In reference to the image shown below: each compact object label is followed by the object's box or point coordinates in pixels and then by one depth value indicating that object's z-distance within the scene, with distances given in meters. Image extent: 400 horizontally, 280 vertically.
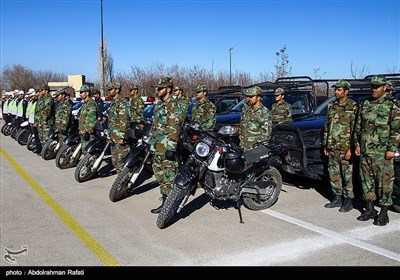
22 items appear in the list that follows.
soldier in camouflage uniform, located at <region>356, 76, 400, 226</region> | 4.90
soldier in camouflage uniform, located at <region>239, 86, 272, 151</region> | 5.99
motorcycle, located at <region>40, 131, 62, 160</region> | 10.02
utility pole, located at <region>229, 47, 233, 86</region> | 28.04
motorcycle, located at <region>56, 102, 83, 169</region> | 8.62
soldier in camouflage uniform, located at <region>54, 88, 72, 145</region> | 9.34
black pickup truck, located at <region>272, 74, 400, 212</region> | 6.18
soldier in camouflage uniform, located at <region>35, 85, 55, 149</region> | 10.14
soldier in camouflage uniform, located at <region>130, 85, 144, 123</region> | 8.65
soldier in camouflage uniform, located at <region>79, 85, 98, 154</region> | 8.11
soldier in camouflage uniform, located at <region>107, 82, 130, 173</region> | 7.04
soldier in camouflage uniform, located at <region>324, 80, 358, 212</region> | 5.49
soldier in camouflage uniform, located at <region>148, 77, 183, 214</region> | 5.38
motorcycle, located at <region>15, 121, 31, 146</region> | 13.48
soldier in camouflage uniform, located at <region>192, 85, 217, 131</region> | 8.48
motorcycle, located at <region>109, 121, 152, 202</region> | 5.96
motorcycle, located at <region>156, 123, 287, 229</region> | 4.82
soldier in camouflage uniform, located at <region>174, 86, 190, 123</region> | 5.51
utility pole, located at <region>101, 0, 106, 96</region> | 24.69
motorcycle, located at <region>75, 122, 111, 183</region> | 7.29
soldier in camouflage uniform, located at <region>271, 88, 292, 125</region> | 7.90
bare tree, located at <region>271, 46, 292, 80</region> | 21.95
